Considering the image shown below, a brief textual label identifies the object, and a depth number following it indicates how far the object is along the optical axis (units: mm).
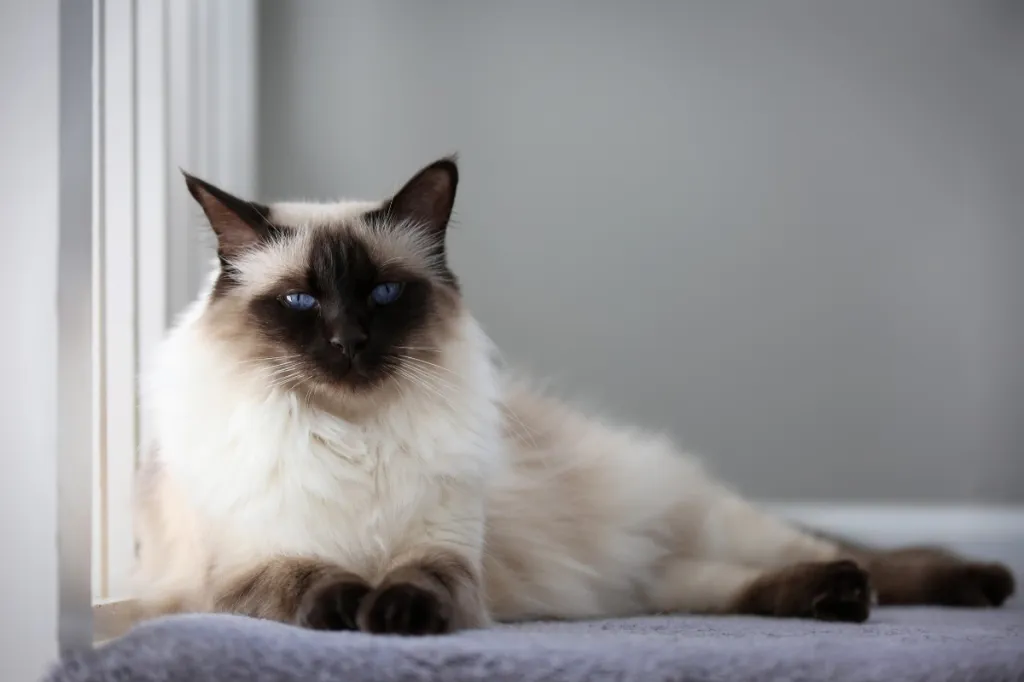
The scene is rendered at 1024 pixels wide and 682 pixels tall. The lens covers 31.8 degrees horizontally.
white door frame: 957
